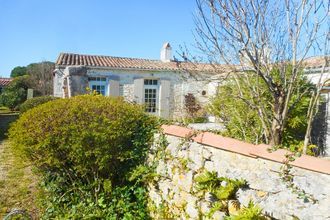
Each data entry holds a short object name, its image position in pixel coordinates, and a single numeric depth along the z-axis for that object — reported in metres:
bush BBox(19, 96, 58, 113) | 12.75
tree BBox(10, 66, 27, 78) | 31.55
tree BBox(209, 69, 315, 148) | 4.11
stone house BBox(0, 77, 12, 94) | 29.52
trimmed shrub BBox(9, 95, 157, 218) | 3.79
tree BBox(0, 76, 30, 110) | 21.66
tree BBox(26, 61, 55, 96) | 21.95
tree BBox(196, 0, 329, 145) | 3.08
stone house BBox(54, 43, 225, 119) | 14.88
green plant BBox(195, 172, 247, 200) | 2.46
